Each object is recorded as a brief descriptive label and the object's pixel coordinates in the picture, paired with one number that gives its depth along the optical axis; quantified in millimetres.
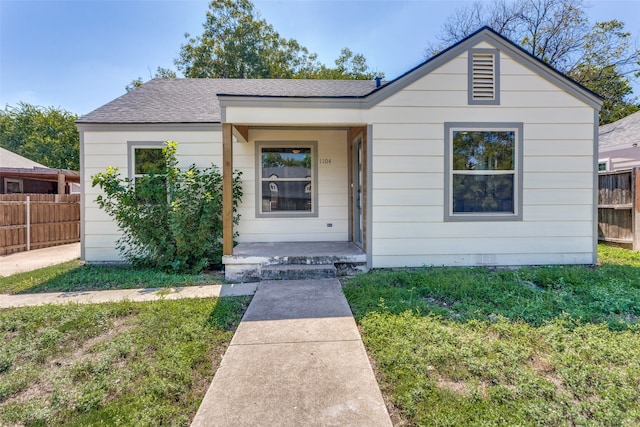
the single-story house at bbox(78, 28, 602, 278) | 5355
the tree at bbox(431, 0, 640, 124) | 15805
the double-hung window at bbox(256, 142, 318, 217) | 6844
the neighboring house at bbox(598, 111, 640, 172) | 10188
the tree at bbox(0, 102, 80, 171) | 20250
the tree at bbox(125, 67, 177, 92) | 23578
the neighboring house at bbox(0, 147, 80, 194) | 10648
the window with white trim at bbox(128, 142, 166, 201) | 6508
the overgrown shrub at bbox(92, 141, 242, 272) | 5574
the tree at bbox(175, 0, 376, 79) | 22141
